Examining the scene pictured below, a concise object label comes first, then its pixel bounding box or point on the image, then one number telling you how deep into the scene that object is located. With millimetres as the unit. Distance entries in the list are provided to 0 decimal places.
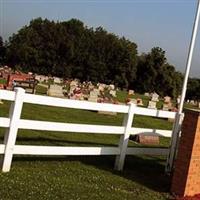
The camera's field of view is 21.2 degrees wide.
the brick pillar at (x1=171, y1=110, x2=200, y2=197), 9836
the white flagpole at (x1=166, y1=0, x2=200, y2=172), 12086
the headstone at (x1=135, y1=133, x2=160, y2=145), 16609
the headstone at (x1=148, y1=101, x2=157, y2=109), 37475
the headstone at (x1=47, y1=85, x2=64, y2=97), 33394
